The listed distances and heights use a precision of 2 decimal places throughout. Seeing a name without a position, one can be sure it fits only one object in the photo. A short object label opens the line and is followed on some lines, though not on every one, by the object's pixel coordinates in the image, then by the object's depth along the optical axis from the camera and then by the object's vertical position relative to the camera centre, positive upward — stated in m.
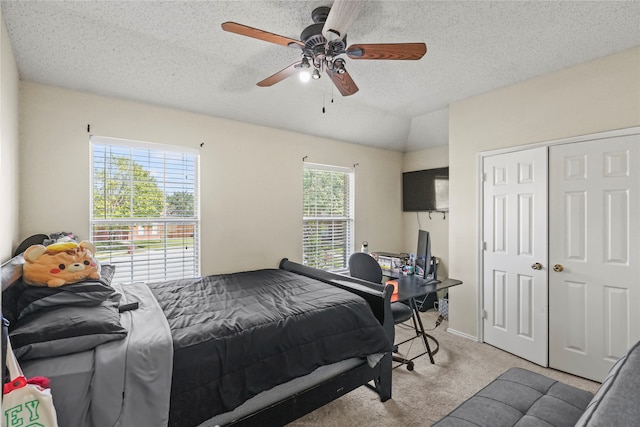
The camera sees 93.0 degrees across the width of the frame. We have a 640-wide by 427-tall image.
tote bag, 0.95 -0.62
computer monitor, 3.03 -0.44
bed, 1.36 -0.73
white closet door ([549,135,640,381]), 2.39 -0.32
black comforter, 1.55 -0.74
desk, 2.53 -0.66
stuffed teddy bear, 1.62 -0.29
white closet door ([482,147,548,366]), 2.83 -0.38
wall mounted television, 4.33 +0.37
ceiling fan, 1.64 +1.00
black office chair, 2.66 -0.60
